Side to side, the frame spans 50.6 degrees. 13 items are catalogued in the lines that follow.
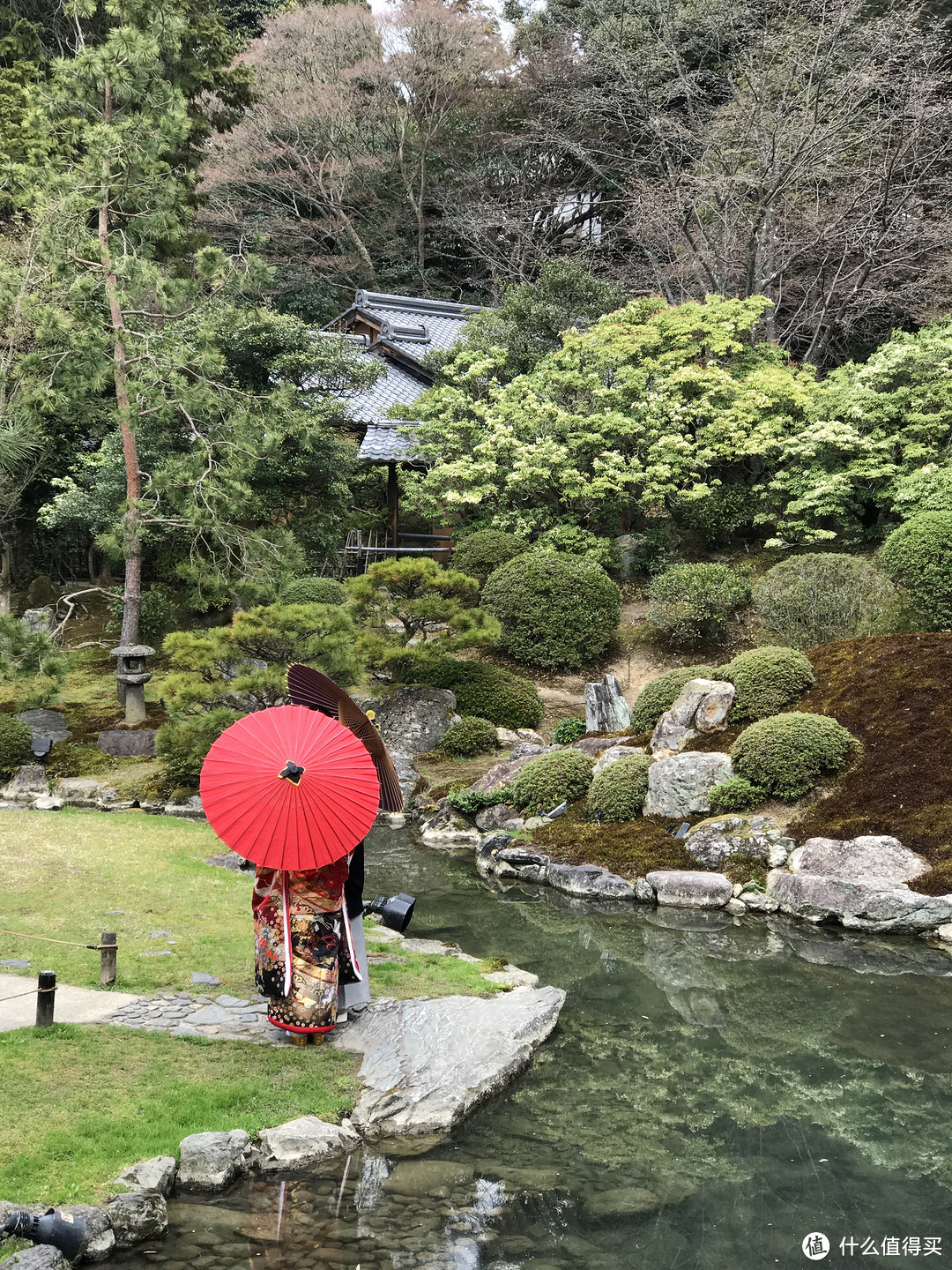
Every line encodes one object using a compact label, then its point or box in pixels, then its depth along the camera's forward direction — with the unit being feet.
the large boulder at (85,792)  37.76
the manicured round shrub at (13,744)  39.58
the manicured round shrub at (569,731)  42.01
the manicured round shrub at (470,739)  41.88
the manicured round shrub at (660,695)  37.01
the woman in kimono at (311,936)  16.51
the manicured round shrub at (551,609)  50.24
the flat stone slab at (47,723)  43.37
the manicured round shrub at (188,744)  36.04
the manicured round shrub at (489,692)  44.34
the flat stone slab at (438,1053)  15.87
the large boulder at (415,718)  42.96
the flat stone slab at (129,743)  41.91
